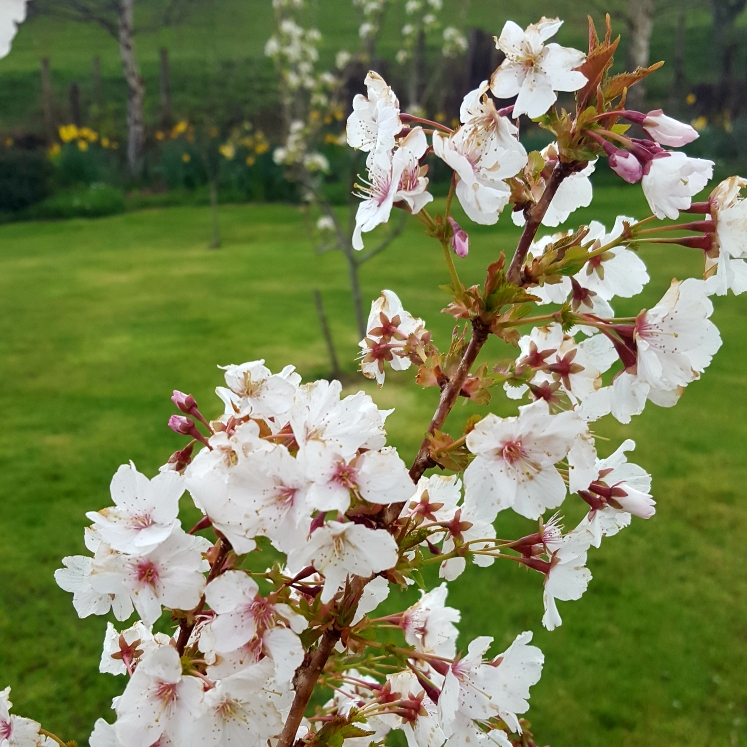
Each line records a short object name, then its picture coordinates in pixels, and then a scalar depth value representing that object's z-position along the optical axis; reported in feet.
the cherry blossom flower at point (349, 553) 1.41
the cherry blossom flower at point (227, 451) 1.41
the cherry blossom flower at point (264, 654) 1.46
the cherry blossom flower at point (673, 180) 1.49
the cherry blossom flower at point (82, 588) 1.68
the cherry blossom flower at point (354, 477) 1.34
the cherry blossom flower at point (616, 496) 1.69
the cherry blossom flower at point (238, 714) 1.45
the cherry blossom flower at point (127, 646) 1.78
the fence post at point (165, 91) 27.99
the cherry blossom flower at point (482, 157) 1.52
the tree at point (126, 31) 24.66
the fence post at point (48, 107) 25.94
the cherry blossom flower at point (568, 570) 1.78
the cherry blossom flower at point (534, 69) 1.54
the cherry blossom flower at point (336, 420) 1.42
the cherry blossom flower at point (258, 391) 1.52
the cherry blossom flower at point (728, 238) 1.59
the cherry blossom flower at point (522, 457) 1.47
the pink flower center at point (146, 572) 1.46
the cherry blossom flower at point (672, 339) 1.54
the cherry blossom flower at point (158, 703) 1.45
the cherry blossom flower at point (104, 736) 1.65
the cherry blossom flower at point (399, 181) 1.55
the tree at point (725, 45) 28.73
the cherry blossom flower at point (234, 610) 1.45
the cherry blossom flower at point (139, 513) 1.43
